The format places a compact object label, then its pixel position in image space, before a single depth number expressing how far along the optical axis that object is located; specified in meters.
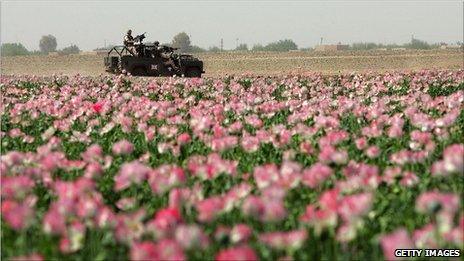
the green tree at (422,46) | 193.26
